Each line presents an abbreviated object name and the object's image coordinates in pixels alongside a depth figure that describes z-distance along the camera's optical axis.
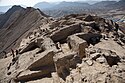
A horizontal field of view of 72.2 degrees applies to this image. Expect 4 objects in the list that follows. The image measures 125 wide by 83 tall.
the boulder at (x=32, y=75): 6.74
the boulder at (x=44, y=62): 7.01
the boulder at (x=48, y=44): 7.57
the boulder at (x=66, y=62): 5.60
